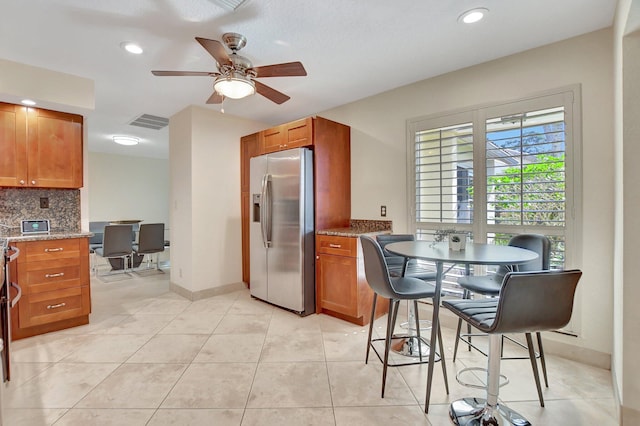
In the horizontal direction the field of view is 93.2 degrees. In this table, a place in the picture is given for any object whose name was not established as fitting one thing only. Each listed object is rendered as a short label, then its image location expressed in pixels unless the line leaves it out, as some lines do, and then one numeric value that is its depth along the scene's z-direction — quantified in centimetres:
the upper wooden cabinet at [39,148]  284
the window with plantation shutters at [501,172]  236
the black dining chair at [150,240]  529
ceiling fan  219
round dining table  165
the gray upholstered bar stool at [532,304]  140
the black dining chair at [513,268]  216
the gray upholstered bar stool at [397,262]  270
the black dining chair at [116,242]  504
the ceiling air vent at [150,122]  442
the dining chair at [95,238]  566
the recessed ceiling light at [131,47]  242
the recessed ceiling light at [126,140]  554
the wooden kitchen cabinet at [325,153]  341
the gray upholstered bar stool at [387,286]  191
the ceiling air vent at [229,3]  191
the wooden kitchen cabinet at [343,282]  305
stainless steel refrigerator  332
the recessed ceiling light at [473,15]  204
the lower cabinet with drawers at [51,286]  271
